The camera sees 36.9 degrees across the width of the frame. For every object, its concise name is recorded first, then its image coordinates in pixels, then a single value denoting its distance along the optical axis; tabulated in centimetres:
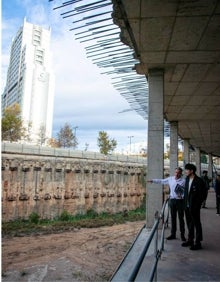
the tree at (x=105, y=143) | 4262
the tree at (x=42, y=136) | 4081
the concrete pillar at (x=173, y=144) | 1391
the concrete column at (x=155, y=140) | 779
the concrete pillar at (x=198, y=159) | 2225
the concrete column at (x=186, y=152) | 1908
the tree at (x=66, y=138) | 4144
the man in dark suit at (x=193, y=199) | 536
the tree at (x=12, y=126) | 3222
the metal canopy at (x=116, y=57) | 526
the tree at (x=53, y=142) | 4201
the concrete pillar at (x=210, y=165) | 2872
